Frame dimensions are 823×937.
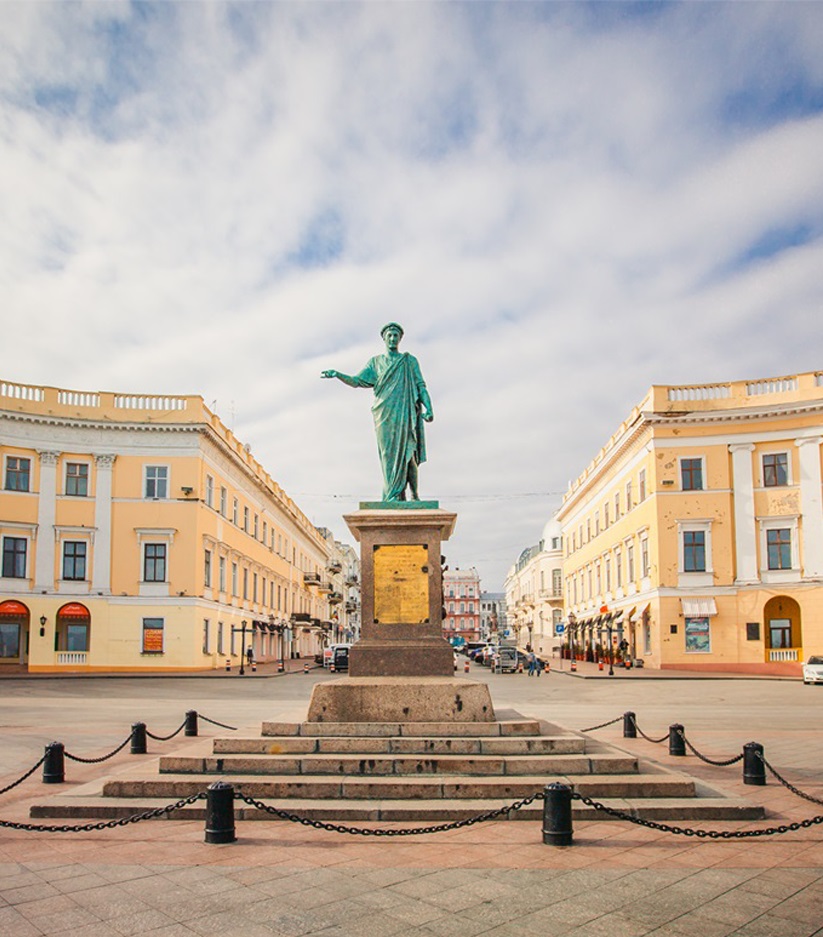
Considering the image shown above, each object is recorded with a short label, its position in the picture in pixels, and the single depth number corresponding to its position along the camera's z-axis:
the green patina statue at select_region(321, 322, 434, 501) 12.68
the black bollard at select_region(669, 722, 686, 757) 12.32
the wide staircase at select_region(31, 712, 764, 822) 8.49
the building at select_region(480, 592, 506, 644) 161.62
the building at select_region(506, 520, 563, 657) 78.25
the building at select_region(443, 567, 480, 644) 156.88
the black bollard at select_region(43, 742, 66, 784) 10.39
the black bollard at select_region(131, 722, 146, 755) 12.58
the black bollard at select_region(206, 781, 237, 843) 7.59
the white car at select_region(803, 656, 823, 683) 32.39
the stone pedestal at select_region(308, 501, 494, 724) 11.06
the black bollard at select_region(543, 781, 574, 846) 7.48
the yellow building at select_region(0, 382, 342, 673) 38.88
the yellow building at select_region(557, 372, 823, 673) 39.06
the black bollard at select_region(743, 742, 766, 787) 10.09
